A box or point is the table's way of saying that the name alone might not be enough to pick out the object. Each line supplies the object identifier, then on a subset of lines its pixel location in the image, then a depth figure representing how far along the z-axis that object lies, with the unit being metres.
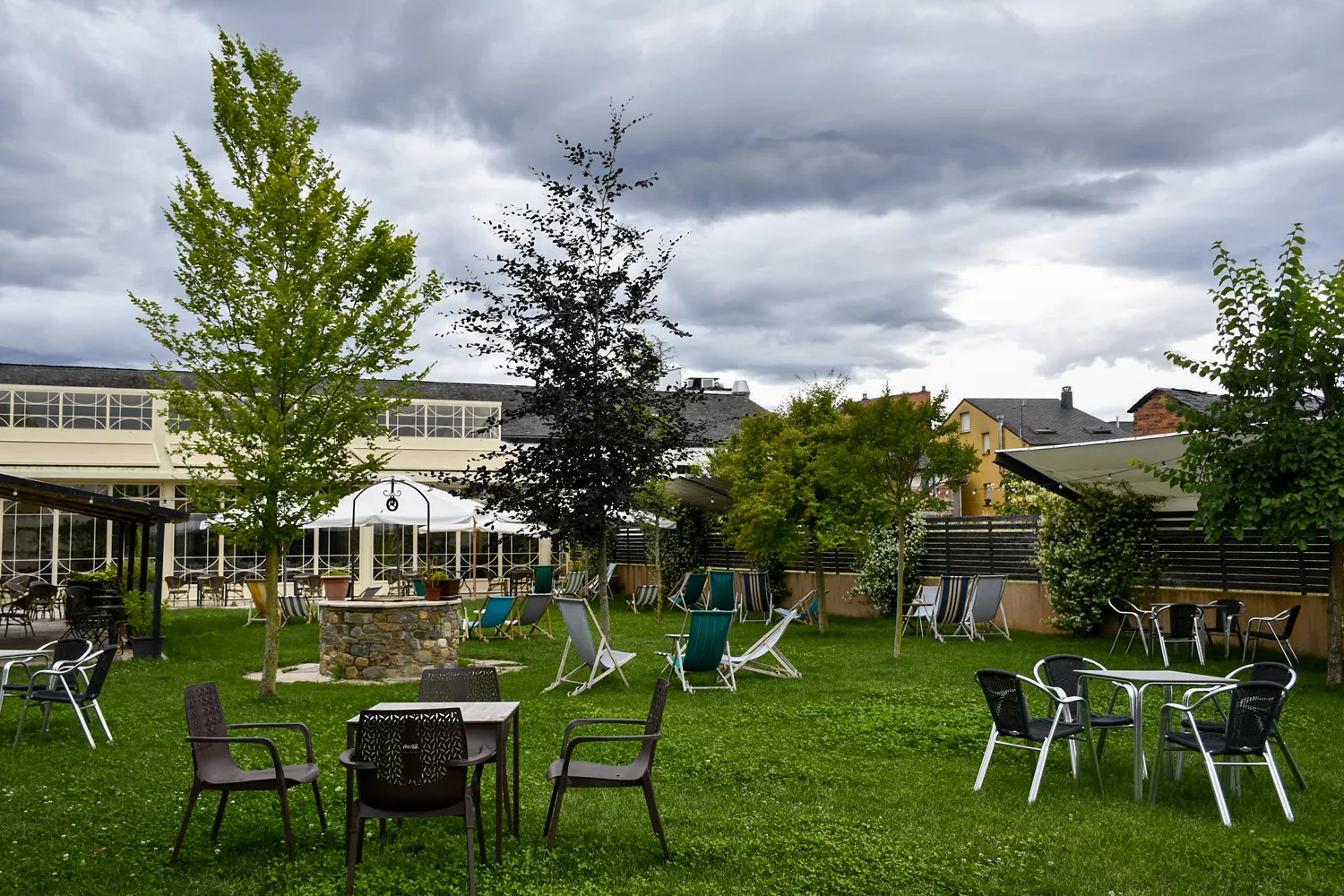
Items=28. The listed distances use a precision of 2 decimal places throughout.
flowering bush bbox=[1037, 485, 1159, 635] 13.69
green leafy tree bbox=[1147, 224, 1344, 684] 9.48
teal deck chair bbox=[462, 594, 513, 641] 15.36
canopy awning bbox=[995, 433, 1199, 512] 11.70
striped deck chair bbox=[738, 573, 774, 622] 19.31
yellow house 53.47
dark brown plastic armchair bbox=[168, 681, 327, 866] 5.00
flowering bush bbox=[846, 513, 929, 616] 17.36
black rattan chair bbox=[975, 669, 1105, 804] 6.00
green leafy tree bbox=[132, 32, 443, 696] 10.05
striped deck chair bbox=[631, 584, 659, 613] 20.69
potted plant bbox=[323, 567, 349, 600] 18.05
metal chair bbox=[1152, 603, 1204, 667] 11.44
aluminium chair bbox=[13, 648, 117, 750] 7.66
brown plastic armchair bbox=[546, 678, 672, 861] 5.06
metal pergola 12.35
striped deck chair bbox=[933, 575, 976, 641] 14.90
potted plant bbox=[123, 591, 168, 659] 13.23
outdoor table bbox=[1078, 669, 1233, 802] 5.96
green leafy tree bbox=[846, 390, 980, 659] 12.09
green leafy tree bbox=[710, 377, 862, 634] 14.99
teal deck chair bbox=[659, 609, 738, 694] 10.08
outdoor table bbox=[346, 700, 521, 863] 4.89
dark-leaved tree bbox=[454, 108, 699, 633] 11.14
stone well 11.66
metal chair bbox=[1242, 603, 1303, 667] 11.11
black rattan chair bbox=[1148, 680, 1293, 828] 5.61
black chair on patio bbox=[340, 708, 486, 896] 4.46
